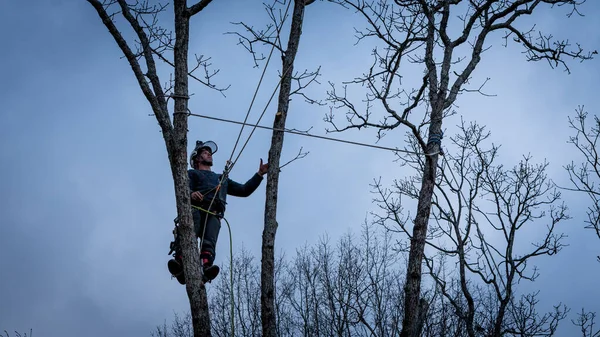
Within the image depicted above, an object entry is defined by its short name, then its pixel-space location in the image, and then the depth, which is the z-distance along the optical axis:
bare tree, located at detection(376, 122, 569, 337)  12.76
